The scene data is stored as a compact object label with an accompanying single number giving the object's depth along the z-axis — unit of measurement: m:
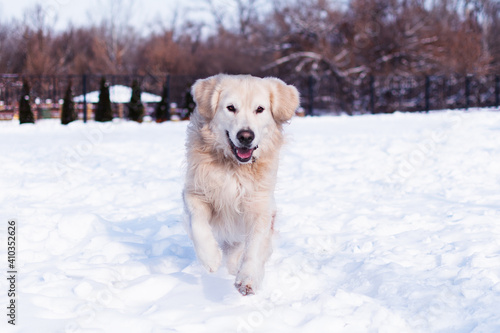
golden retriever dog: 3.99
